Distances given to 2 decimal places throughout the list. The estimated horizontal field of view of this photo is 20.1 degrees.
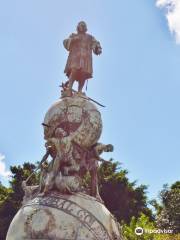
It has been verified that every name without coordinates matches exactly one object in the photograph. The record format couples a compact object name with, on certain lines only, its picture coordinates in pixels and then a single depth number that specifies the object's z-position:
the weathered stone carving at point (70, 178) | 11.07
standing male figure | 13.68
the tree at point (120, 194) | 32.00
